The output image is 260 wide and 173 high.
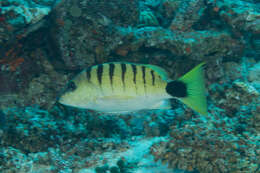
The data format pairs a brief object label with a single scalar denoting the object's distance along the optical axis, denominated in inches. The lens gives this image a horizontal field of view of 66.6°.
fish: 87.5
